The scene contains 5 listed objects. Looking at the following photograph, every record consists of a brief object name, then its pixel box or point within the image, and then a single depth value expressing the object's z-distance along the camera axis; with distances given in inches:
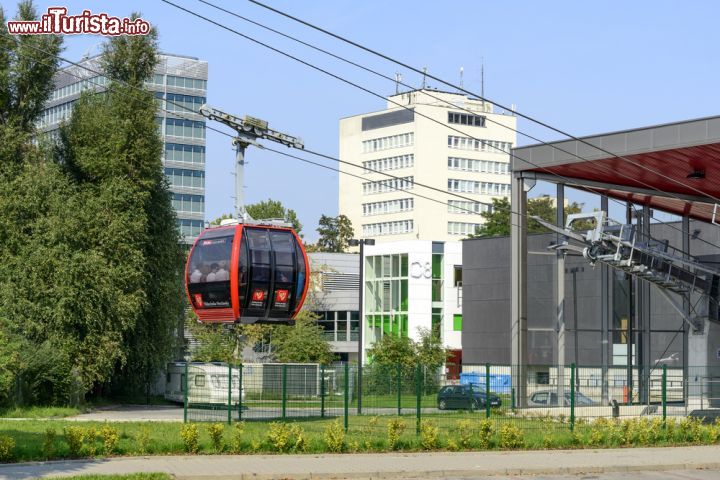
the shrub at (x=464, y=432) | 951.0
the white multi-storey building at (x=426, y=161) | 5137.8
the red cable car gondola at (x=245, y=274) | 1192.2
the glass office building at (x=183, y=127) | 4653.1
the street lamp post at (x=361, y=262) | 1722.7
